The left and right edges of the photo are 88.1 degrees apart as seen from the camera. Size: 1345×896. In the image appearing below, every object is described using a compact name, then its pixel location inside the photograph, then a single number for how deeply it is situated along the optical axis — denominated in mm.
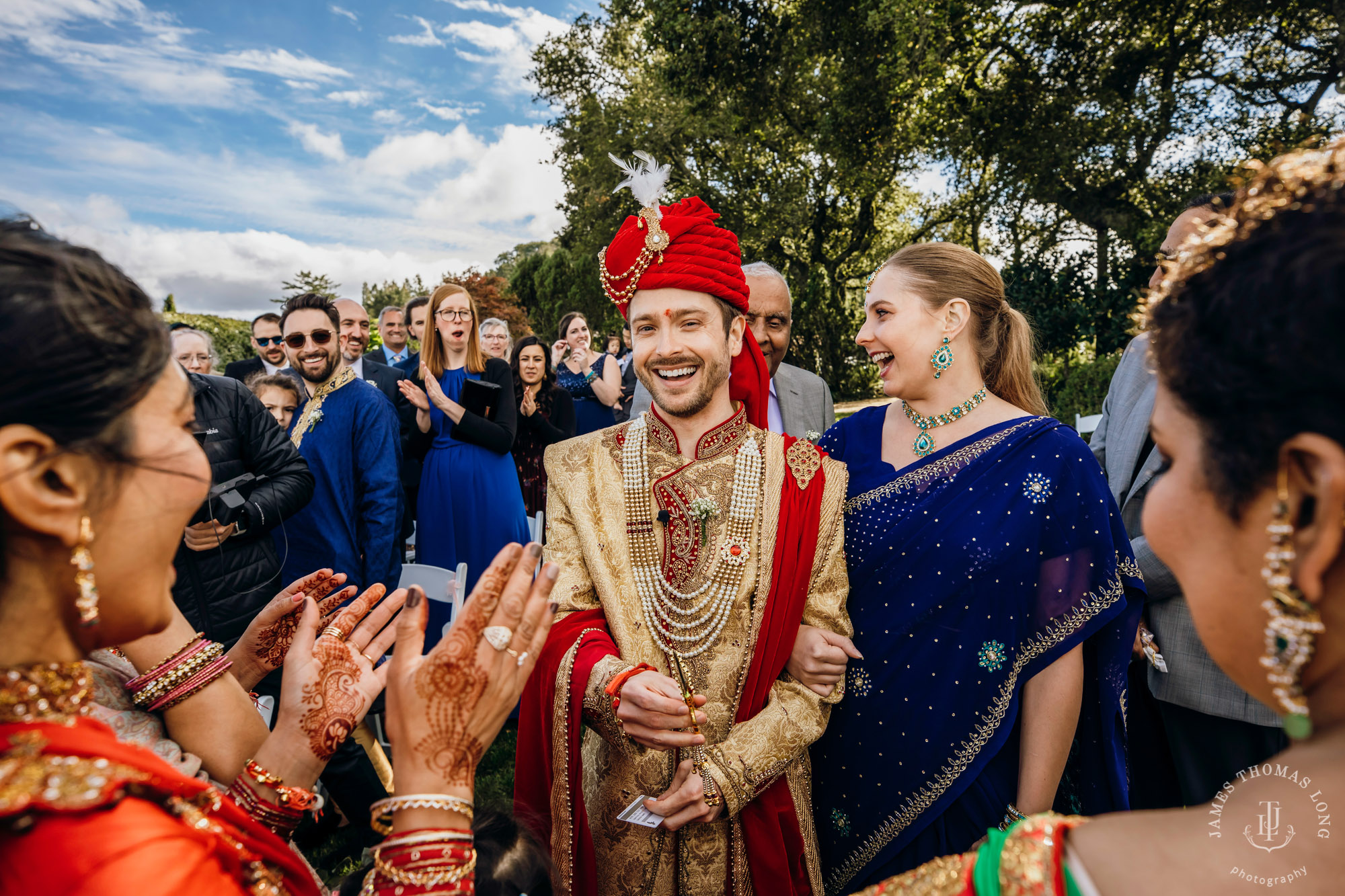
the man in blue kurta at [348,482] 3998
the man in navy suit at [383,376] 4973
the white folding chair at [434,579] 2625
